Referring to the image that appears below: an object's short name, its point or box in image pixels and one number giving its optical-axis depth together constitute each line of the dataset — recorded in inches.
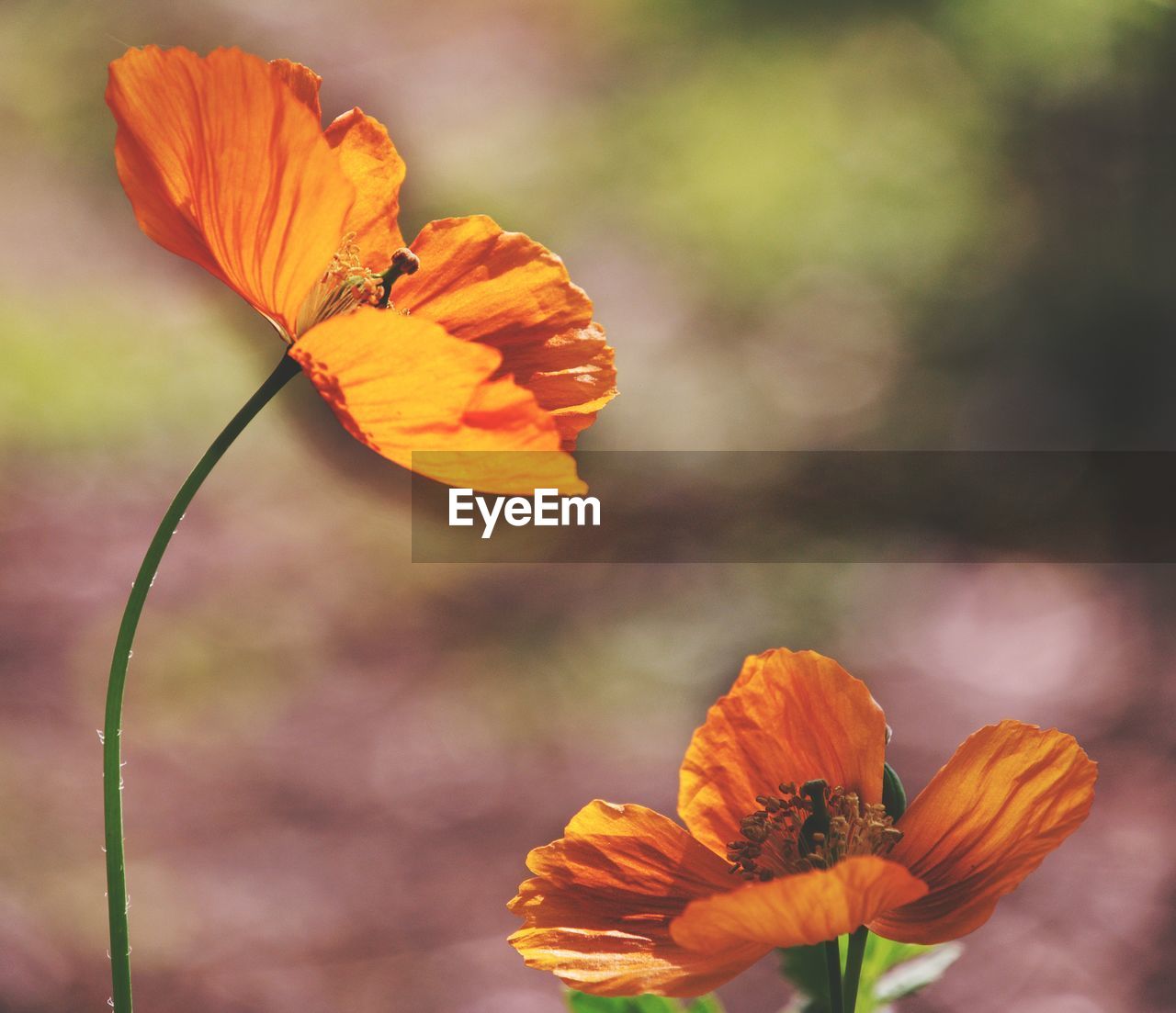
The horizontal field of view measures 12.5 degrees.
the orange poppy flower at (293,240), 23.9
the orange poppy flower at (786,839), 23.4
